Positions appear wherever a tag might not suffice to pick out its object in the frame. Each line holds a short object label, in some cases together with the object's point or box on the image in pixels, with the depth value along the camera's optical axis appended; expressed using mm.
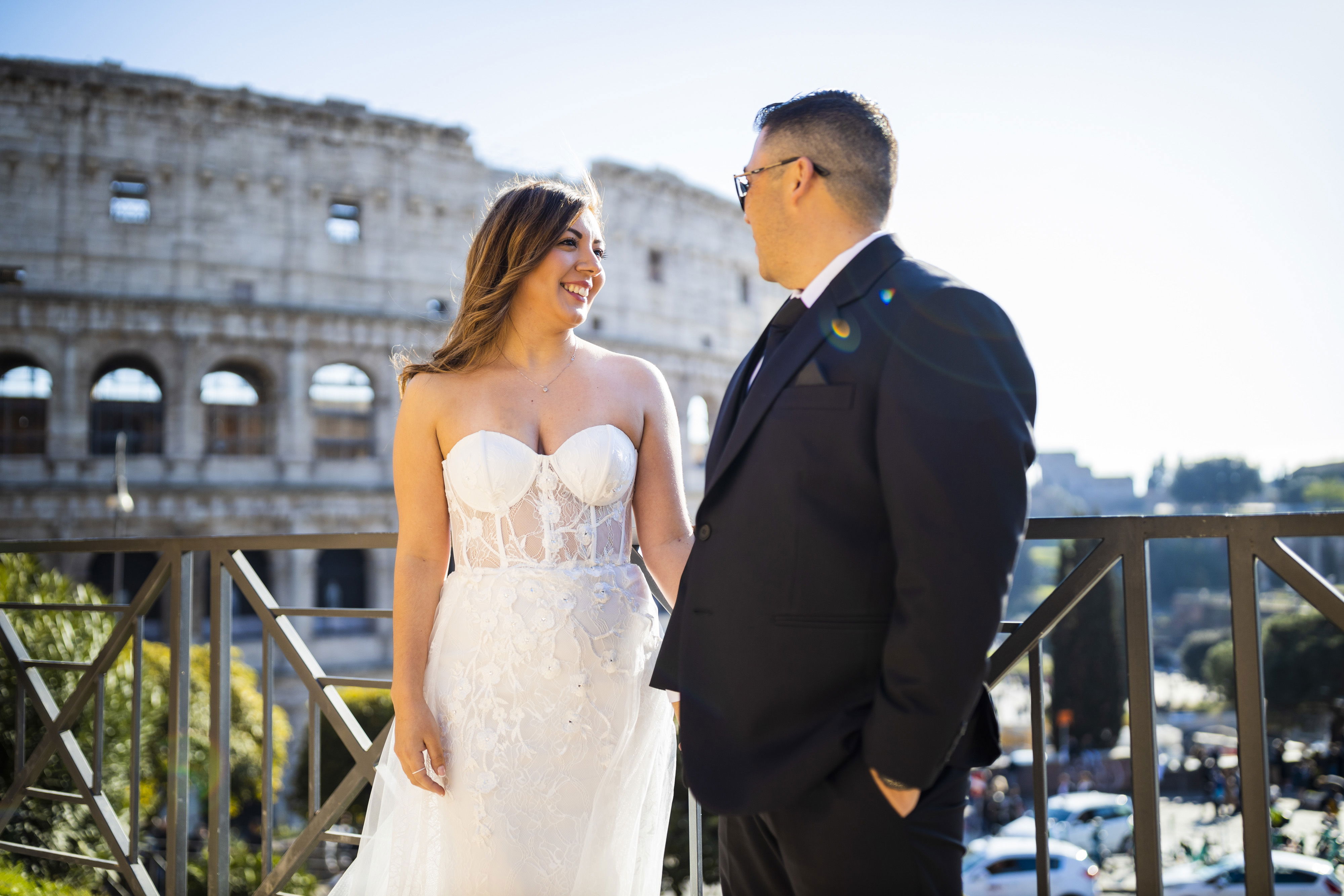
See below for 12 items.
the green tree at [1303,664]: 32875
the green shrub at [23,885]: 3645
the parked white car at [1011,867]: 16516
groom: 1405
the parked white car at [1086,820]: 21406
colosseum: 22766
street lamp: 19578
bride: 2213
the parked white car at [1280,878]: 16281
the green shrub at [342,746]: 16391
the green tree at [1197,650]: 44438
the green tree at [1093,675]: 31203
